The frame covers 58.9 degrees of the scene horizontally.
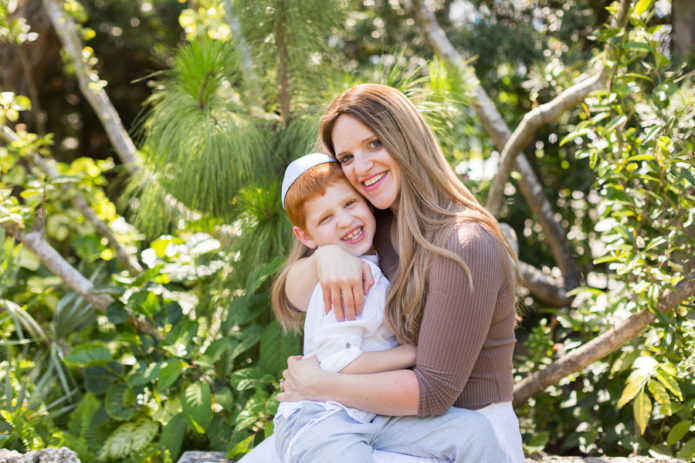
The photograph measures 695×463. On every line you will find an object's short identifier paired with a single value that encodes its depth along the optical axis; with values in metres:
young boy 1.43
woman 1.45
